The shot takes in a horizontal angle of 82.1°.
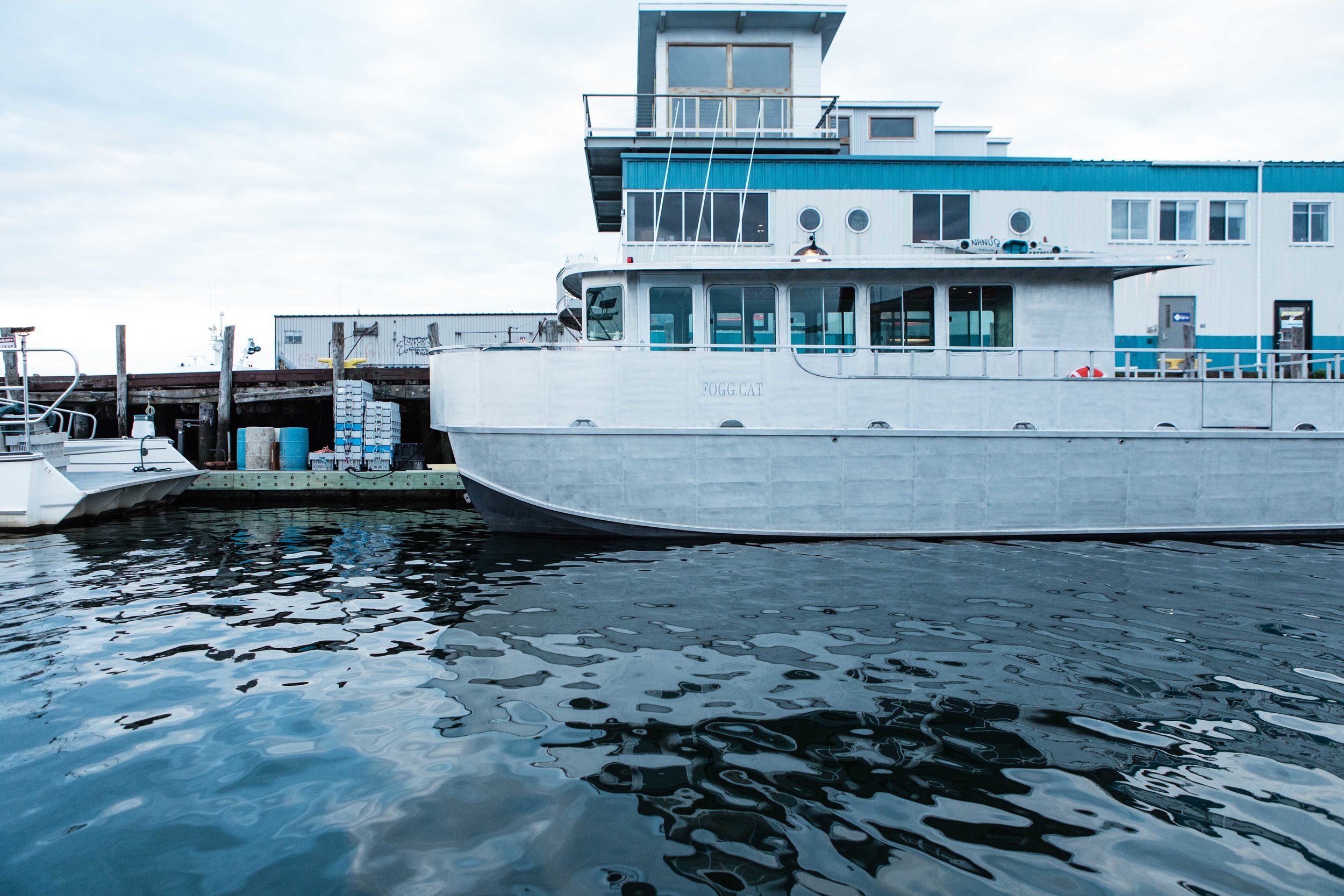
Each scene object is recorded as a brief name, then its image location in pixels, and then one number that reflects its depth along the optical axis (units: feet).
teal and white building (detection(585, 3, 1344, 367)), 41.47
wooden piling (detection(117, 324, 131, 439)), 59.31
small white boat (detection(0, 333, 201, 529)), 36.37
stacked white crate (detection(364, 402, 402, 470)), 51.60
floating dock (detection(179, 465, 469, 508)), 47.88
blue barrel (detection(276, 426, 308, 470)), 53.26
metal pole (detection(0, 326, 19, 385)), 62.34
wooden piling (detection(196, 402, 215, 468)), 58.23
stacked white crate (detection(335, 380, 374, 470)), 52.01
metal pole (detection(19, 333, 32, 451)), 37.55
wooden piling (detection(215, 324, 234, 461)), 56.90
